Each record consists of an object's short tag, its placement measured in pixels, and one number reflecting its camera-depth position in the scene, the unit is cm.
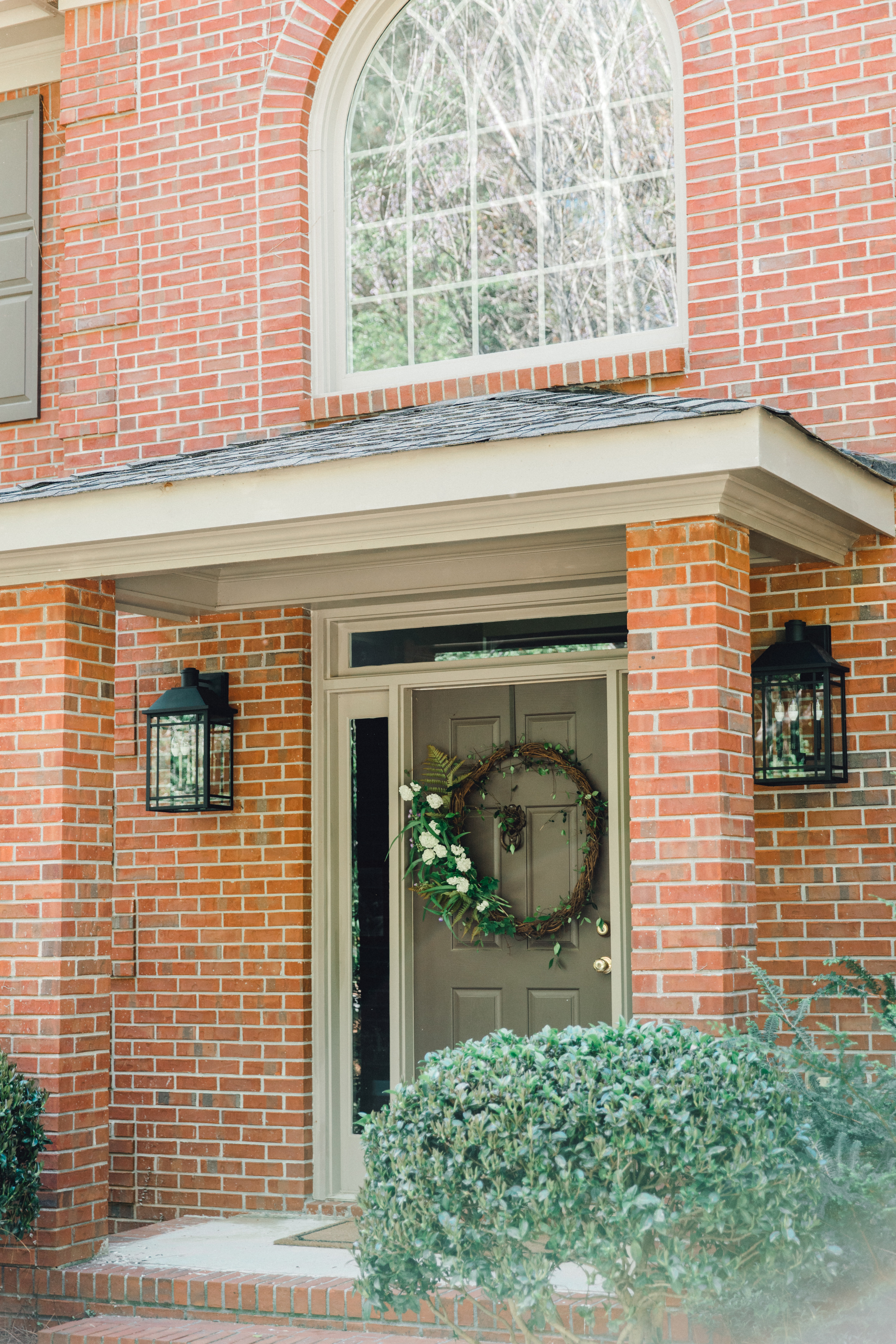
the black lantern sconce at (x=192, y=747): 678
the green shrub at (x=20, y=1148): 523
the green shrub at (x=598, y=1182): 391
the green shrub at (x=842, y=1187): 405
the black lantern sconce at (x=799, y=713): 552
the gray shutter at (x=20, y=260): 786
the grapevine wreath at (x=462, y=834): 639
